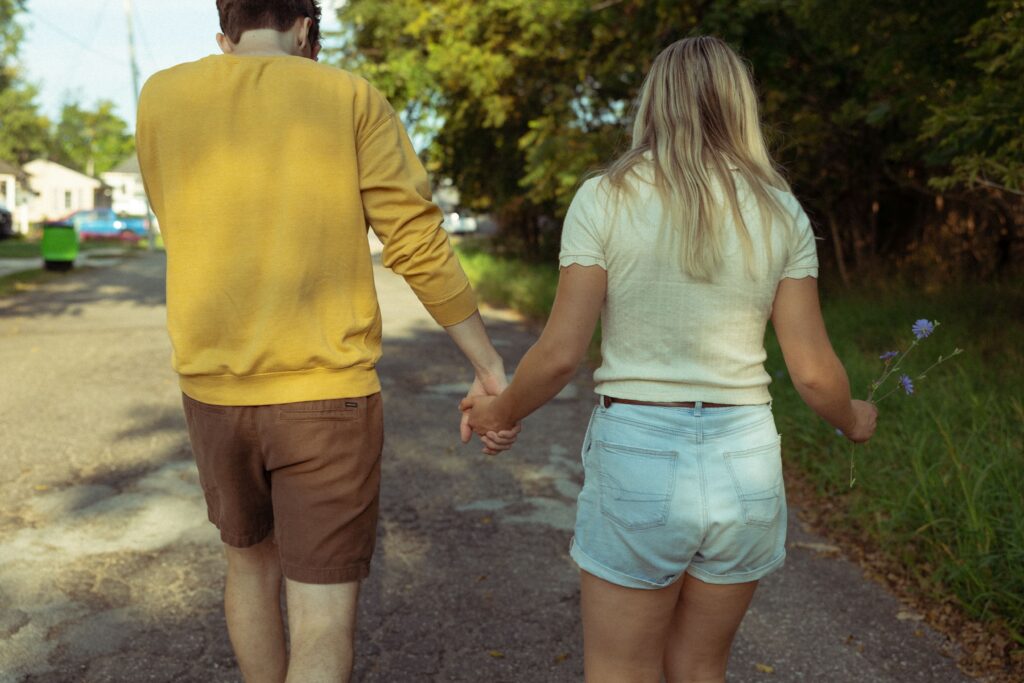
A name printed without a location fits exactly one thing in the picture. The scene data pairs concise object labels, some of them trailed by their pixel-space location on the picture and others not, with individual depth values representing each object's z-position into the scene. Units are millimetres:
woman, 2090
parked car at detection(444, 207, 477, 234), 68250
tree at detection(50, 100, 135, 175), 105938
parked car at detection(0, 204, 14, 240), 45094
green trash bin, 23656
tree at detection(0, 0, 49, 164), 59969
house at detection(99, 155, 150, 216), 98188
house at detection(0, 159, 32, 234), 69812
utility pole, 45688
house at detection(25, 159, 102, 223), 88562
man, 2309
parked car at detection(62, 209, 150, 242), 51188
